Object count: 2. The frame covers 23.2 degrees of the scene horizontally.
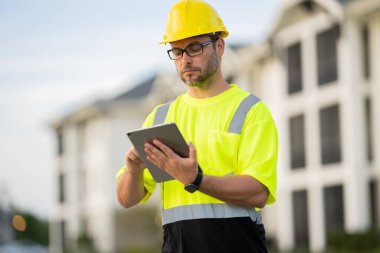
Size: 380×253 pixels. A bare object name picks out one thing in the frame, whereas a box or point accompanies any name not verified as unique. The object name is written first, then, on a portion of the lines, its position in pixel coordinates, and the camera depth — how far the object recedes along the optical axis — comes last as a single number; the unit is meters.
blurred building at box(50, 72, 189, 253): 64.06
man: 4.20
